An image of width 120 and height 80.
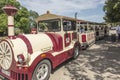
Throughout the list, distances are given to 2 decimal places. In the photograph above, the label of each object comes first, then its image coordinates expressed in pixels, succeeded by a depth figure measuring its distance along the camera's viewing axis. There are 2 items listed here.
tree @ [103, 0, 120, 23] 6.38
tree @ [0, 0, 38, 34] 14.71
